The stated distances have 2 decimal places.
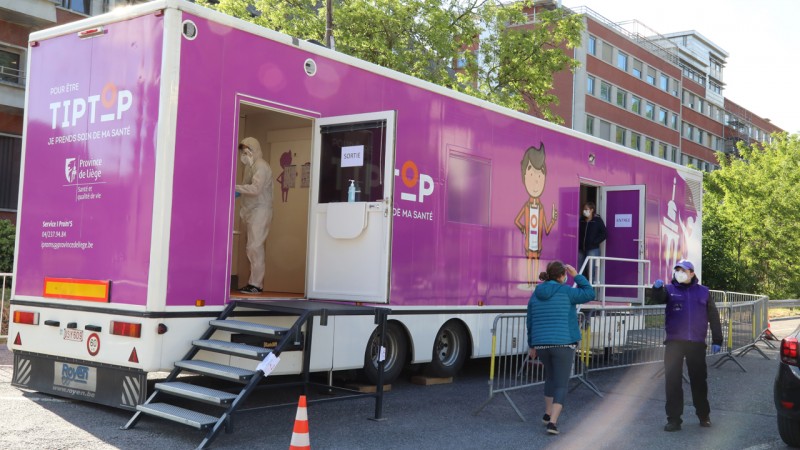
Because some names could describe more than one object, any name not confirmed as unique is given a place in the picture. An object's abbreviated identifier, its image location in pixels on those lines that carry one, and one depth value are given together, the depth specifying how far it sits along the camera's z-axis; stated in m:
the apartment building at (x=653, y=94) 47.28
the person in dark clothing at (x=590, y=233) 12.29
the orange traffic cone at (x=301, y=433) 5.09
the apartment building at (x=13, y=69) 20.17
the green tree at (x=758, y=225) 36.97
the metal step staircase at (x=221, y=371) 6.20
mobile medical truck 6.92
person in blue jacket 7.45
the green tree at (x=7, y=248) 15.72
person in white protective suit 8.77
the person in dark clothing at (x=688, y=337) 7.65
